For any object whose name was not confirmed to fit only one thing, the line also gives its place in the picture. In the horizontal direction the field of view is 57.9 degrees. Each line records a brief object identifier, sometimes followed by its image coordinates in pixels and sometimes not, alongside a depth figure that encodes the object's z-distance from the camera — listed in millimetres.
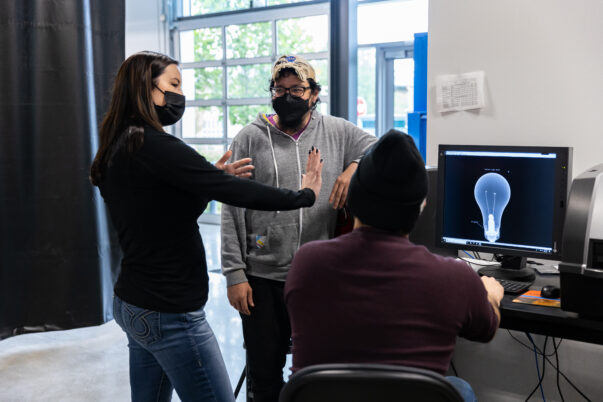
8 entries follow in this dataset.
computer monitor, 1783
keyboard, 1681
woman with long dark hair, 1344
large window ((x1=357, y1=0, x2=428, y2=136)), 4984
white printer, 1386
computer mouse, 1618
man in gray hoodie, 1748
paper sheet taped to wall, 2180
